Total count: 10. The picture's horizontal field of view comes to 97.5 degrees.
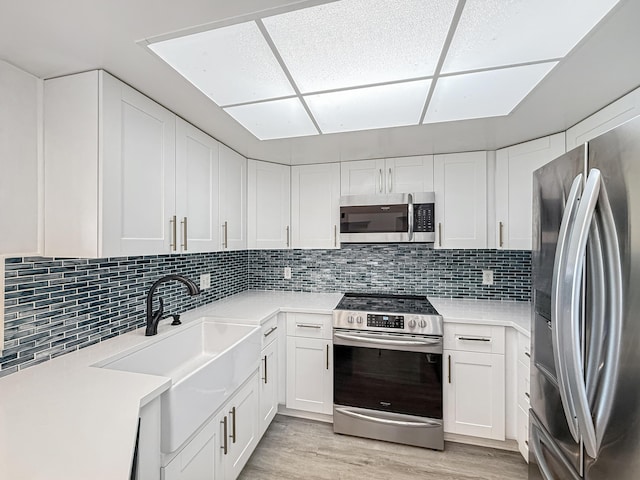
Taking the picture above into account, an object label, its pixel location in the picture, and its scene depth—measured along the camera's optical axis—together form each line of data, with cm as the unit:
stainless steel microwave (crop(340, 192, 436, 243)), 234
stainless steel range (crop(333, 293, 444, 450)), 198
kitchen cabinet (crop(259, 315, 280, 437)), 199
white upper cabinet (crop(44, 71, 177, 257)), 120
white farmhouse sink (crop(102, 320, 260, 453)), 110
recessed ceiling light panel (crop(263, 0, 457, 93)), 90
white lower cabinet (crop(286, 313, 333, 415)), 221
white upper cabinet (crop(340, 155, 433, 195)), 242
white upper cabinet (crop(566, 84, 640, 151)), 130
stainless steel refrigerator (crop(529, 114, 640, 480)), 64
